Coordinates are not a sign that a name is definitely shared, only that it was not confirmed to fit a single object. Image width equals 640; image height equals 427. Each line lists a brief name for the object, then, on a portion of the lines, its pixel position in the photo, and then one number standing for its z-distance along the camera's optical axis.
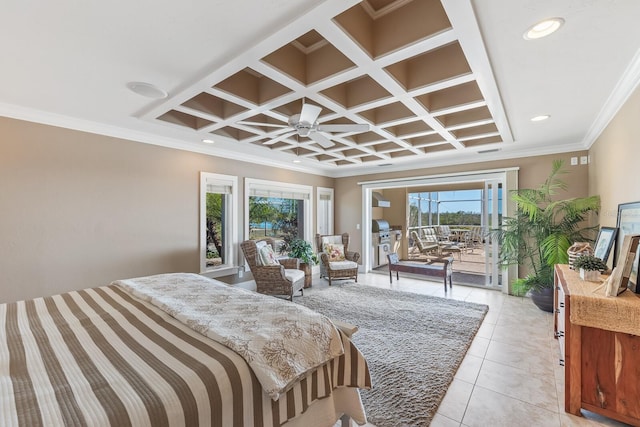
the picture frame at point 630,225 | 2.04
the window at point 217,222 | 4.31
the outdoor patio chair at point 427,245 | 6.96
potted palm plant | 3.63
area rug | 2.00
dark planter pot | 3.74
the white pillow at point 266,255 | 4.41
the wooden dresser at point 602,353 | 1.74
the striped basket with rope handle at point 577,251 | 2.71
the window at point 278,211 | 5.13
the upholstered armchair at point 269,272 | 4.17
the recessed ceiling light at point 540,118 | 3.05
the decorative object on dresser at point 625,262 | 1.82
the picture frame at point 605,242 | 2.51
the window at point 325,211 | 6.61
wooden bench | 4.78
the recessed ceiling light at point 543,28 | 1.59
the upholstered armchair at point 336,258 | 5.28
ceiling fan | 2.48
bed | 0.92
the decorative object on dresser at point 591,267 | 2.24
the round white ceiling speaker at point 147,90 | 2.34
